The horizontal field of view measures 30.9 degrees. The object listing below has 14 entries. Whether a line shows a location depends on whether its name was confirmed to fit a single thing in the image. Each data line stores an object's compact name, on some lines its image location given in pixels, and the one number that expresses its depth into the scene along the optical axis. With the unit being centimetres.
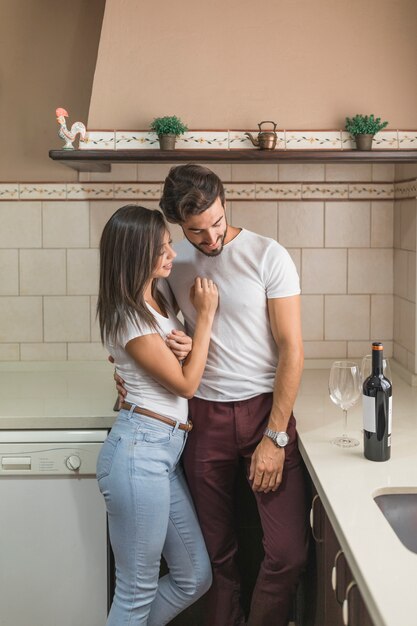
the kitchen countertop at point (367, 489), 122
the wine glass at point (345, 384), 194
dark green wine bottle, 178
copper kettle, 253
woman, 196
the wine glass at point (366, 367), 195
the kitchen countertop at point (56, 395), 239
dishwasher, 238
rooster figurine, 263
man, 209
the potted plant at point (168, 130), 254
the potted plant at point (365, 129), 254
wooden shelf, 254
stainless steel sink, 165
